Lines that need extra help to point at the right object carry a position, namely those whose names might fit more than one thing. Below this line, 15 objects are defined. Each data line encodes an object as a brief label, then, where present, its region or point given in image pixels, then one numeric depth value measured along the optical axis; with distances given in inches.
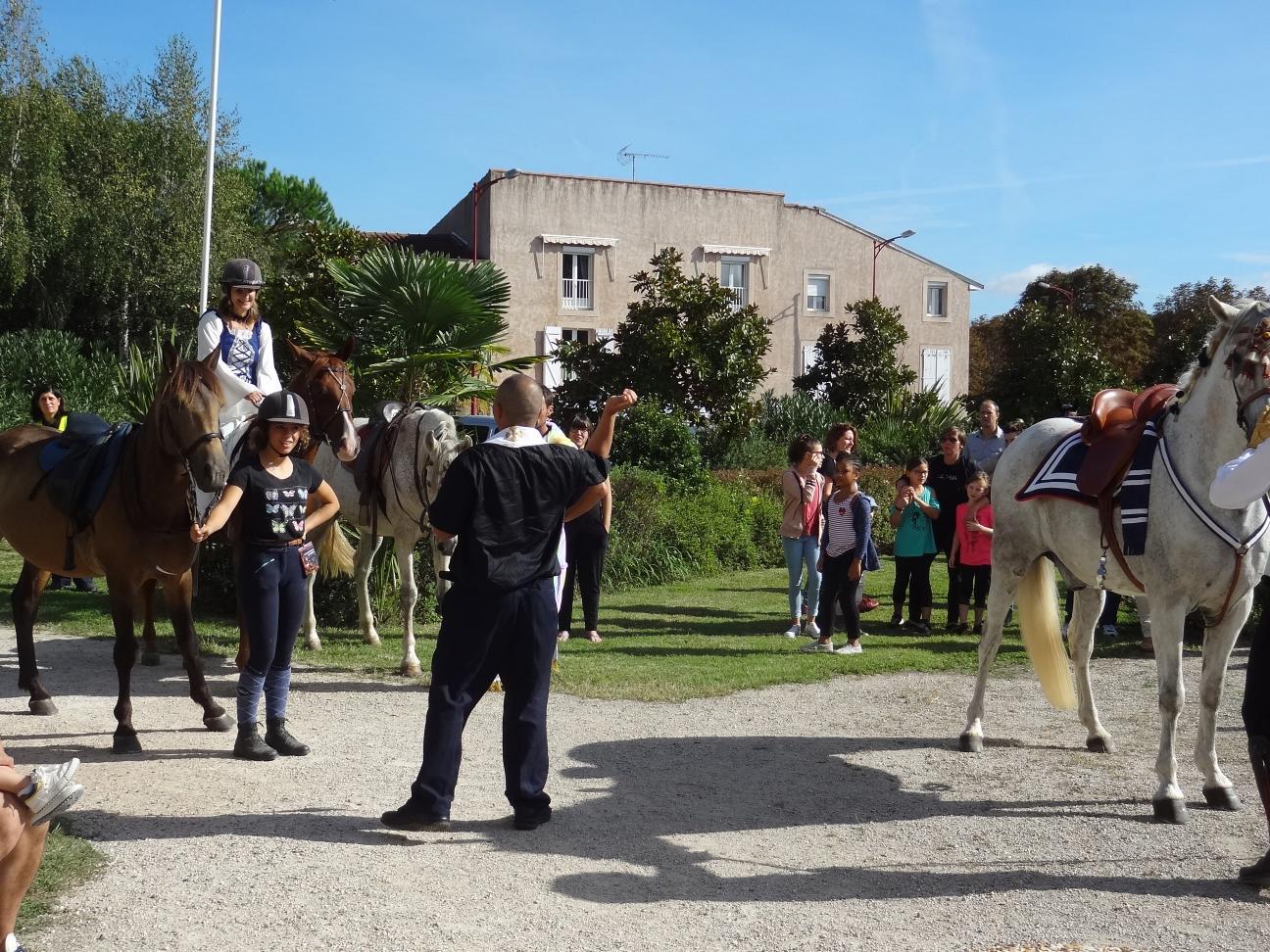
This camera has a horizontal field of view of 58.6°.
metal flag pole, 801.6
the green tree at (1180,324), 1092.9
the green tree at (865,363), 1285.7
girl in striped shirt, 408.2
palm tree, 461.4
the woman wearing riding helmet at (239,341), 301.3
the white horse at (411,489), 349.4
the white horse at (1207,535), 207.2
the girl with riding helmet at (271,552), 234.8
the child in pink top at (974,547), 430.9
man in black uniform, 194.5
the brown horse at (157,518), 239.9
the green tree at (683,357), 944.3
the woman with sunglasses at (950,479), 477.4
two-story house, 1626.5
